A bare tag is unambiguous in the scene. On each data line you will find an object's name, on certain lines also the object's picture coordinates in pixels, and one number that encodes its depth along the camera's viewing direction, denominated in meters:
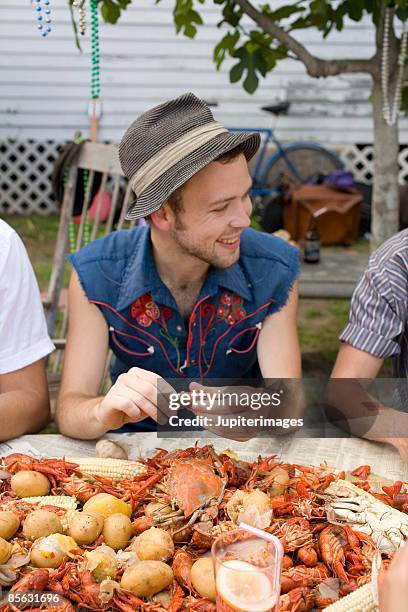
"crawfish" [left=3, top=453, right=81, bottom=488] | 1.68
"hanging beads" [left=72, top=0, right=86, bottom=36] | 2.27
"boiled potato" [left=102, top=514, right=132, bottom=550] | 1.43
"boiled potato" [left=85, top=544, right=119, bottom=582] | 1.32
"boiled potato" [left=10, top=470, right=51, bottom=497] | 1.61
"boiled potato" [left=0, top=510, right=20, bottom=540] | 1.42
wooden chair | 3.59
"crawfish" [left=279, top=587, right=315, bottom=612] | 1.25
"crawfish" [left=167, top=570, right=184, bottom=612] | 1.27
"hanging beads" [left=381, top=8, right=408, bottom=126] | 3.83
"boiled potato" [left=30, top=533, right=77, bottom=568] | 1.35
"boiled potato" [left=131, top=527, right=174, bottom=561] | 1.36
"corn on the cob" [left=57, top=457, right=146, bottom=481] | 1.72
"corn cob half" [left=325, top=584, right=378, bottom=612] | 1.24
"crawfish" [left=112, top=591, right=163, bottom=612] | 1.27
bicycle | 9.00
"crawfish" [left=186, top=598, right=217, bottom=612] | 1.24
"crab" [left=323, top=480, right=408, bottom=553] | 1.44
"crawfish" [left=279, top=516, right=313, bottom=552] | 1.41
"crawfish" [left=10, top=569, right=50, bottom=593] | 1.27
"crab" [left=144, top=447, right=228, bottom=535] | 1.46
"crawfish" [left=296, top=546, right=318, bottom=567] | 1.38
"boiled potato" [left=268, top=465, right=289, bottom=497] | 1.59
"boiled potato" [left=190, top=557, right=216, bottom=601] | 1.26
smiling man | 2.12
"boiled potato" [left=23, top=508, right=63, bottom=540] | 1.42
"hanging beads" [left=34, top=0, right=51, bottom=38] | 2.20
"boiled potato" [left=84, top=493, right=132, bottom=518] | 1.50
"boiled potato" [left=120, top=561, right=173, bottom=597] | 1.29
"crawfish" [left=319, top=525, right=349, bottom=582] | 1.35
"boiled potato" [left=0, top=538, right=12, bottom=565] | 1.33
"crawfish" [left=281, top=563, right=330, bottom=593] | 1.30
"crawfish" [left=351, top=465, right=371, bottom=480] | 1.77
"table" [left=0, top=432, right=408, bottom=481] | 1.83
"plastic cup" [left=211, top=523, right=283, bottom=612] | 1.08
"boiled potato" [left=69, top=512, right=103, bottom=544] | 1.42
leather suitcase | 6.89
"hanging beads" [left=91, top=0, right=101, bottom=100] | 2.99
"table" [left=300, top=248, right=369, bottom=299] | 4.38
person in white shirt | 2.20
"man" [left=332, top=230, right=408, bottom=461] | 2.28
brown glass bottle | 4.98
